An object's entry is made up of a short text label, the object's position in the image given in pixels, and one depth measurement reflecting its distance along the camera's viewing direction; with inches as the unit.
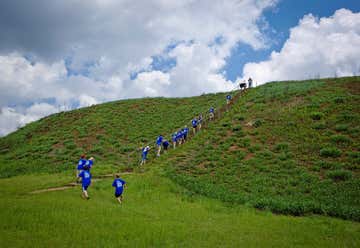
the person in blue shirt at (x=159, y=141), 912.2
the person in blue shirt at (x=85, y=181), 498.9
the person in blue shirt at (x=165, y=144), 936.4
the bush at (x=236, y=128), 976.0
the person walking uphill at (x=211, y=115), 1197.1
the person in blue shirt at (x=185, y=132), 1000.1
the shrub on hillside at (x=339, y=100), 998.0
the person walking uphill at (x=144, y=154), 852.5
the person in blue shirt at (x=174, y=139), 966.8
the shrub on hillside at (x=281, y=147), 760.6
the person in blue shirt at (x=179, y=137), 984.9
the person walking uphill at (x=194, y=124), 1065.6
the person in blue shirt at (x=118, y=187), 492.7
